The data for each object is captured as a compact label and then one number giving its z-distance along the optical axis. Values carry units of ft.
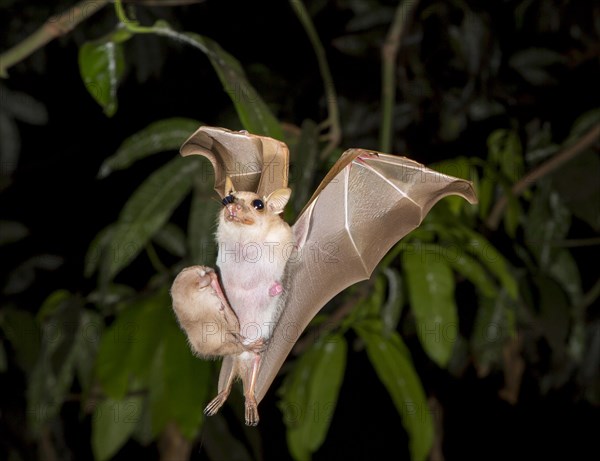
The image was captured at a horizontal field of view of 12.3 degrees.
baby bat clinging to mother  4.21
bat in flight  4.22
